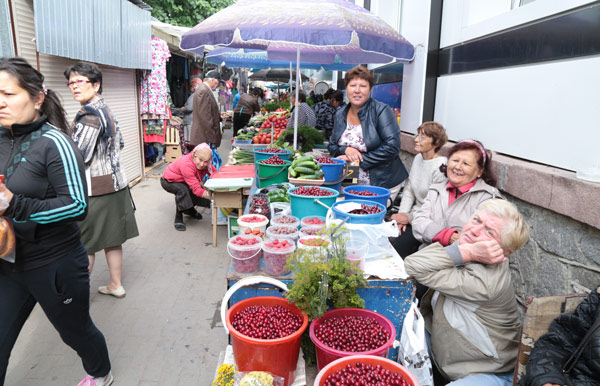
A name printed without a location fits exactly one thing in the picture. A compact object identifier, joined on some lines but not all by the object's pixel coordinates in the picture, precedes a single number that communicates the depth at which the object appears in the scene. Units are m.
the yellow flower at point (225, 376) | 1.85
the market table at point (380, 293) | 2.25
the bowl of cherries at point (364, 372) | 1.63
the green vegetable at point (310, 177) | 3.50
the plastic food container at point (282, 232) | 2.42
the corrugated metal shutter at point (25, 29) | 4.93
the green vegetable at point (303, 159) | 3.69
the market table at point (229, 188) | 5.13
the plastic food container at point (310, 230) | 2.50
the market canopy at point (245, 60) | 7.08
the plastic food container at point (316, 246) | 2.07
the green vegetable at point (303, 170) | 3.54
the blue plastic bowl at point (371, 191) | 3.05
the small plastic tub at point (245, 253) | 2.28
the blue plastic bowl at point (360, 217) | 2.48
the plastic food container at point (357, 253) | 2.20
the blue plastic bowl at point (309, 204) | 2.94
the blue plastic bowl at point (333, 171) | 3.65
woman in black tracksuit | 2.15
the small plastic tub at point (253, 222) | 2.72
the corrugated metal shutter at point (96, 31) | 5.19
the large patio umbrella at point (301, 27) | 3.31
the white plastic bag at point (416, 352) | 2.04
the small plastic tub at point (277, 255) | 2.27
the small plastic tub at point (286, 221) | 2.65
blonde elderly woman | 2.13
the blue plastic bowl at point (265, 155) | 4.43
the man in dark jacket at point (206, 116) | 8.18
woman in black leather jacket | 4.24
